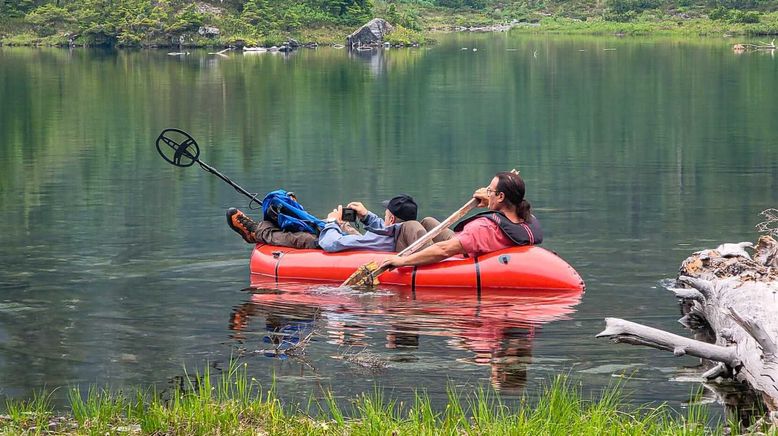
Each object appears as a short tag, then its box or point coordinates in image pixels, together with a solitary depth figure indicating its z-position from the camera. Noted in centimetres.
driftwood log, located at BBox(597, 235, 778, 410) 814
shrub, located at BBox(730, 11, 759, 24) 9019
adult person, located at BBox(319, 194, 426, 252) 1381
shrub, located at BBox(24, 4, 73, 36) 8538
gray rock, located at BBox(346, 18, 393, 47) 8650
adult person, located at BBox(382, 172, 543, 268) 1277
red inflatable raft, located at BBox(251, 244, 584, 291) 1298
